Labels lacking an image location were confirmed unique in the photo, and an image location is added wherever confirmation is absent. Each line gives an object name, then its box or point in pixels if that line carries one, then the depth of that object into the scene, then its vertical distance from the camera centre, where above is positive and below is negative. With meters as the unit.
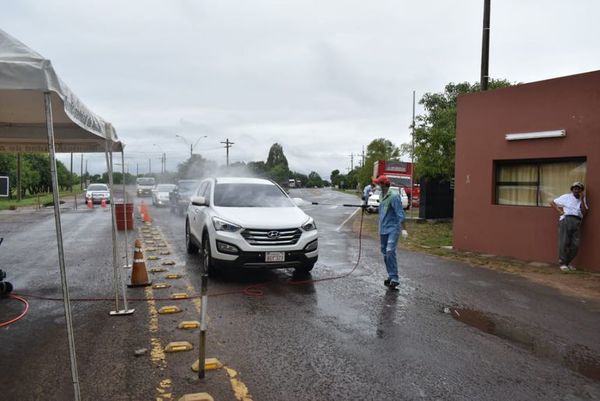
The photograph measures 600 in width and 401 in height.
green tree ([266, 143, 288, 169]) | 113.56 +4.19
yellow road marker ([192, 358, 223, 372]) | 4.31 -1.70
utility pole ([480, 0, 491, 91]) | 13.72 +3.53
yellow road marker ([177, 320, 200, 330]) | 5.51 -1.71
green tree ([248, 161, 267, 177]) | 83.97 +1.69
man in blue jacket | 7.82 -0.87
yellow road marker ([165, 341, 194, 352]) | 4.78 -1.69
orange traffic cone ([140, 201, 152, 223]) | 19.83 -1.81
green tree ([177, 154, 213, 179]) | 67.62 +1.14
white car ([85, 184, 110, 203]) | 32.75 -1.19
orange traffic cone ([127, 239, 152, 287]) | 7.53 -1.50
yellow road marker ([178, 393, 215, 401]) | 3.70 -1.70
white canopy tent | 3.45 +0.66
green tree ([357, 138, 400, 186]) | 62.97 +2.56
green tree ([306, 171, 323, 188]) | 150.07 -2.09
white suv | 7.53 -0.91
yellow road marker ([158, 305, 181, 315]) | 6.11 -1.70
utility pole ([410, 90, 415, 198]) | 28.62 -0.42
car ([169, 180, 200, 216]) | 22.69 -0.92
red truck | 28.67 +0.03
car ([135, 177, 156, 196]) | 39.44 -0.86
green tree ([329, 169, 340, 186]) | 148.12 -1.22
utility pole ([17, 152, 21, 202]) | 39.16 +0.02
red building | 9.77 +0.16
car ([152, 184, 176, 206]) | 29.53 -1.15
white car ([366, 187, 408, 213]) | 26.47 -1.62
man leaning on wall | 9.57 -0.97
